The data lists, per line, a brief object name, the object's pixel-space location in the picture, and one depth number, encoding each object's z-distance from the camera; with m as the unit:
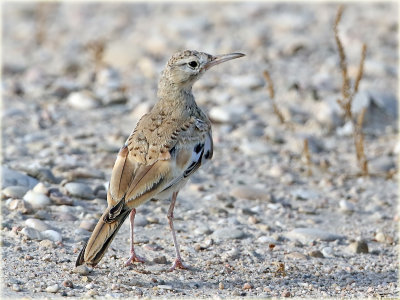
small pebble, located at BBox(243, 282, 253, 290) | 10.38
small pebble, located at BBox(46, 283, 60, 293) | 9.55
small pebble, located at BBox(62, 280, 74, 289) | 9.80
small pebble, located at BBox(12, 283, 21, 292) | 9.54
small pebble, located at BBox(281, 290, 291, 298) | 10.20
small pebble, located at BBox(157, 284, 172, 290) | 10.15
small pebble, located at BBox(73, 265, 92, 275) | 10.27
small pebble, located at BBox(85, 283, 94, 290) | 9.84
